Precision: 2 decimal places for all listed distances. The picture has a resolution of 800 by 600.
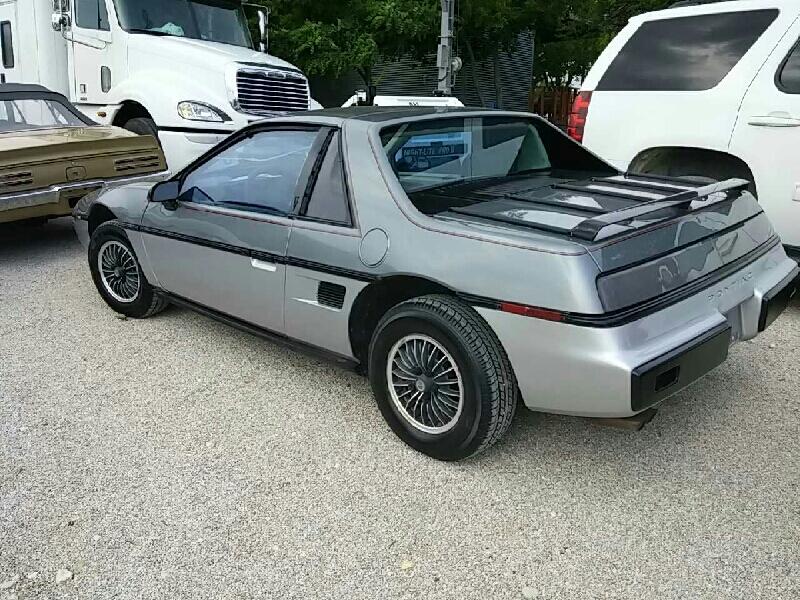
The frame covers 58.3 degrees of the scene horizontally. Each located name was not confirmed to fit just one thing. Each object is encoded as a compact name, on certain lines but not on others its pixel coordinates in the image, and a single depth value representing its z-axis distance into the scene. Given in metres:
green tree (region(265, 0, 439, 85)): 12.45
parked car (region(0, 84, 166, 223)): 6.28
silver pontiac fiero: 2.67
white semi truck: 8.34
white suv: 4.84
